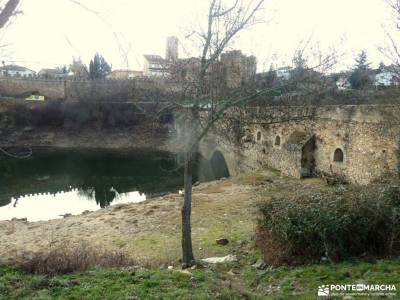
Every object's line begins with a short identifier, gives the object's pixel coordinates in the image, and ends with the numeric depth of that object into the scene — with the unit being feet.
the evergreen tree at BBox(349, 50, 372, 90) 52.20
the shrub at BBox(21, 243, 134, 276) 19.70
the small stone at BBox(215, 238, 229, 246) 29.84
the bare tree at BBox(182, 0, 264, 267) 22.76
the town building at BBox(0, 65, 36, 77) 144.62
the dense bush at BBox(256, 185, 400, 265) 19.56
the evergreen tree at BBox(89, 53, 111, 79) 152.76
